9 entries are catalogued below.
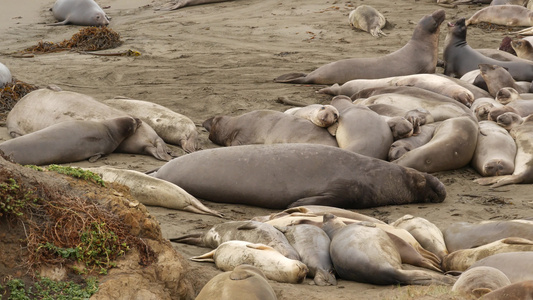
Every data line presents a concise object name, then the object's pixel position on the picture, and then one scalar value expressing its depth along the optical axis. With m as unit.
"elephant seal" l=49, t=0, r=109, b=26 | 32.72
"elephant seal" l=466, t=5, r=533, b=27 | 29.95
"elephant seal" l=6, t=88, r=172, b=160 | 16.16
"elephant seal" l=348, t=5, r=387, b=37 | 28.30
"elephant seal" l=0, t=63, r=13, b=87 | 19.36
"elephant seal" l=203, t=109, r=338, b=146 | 15.78
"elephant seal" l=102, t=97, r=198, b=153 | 17.19
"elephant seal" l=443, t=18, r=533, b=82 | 21.98
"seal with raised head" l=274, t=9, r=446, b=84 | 22.34
